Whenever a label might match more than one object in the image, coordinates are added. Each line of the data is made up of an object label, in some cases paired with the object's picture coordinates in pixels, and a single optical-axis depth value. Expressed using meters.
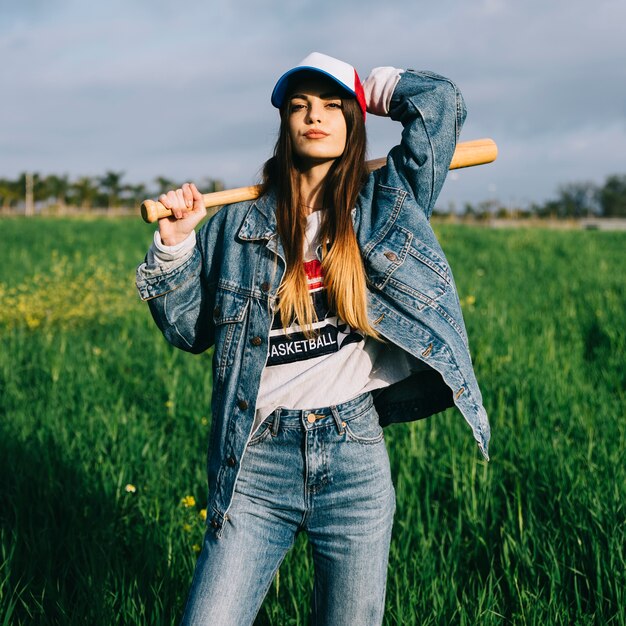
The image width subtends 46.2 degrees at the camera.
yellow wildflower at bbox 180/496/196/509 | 2.79
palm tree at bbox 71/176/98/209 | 57.94
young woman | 1.76
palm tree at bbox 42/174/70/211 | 57.44
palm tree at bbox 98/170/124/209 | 59.50
